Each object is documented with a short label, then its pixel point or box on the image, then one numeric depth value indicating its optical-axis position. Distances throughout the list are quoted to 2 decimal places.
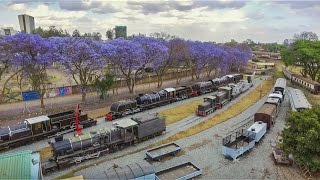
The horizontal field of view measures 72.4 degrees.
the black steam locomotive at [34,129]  21.08
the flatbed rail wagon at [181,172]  16.94
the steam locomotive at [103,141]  18.39
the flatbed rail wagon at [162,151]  19.42
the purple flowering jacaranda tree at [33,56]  28.58
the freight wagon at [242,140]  19.67
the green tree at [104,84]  33.85
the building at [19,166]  13.77
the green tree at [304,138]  16.87
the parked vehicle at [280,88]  36.53
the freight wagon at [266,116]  24.70
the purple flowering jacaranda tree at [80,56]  30.35
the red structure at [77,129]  21.95
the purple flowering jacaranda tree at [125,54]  34.24
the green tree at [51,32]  65.92
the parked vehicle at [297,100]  27.74
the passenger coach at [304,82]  41.67
